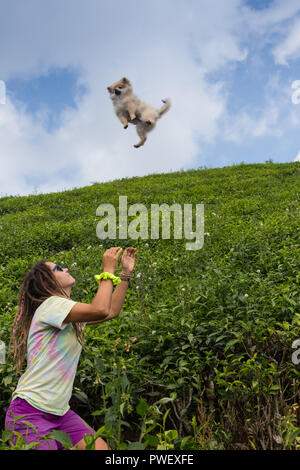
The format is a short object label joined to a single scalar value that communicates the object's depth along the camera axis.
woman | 2.53
